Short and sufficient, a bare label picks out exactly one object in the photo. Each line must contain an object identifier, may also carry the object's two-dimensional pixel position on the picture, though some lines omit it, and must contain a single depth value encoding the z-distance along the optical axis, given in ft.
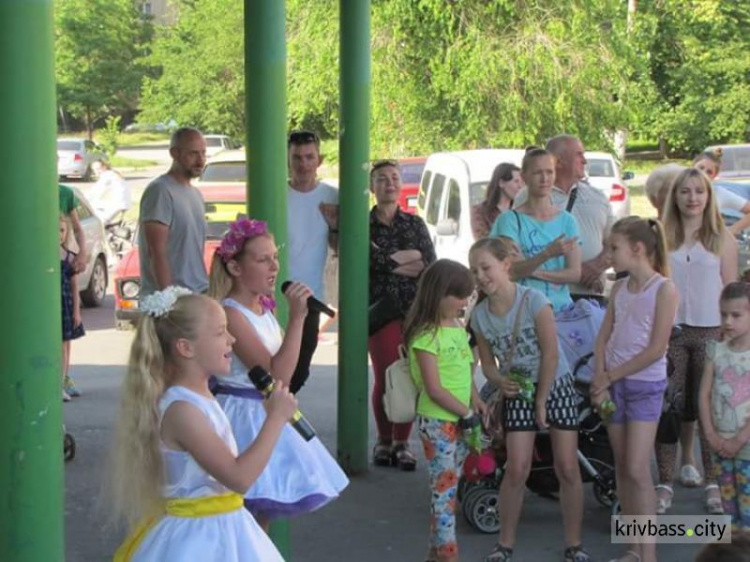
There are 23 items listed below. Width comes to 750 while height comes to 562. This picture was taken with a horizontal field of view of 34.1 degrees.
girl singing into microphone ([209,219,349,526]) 15.53
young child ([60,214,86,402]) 29.17
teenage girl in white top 22.18
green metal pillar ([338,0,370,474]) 23.66
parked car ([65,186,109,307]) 54.44
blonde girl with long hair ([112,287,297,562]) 12.48
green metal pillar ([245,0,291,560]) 18.79
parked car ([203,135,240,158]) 151.84
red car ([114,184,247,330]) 44.60
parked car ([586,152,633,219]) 73.77
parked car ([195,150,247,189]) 53.83
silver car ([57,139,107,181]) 146.77
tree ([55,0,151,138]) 199.52
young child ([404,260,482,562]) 18.40
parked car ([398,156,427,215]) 69.00
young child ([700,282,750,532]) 18.17
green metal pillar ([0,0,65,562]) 11.56
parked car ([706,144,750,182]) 90.43
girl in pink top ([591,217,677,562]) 18.76
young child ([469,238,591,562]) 18.93
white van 44.73
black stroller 21.22
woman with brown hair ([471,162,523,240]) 25.66
